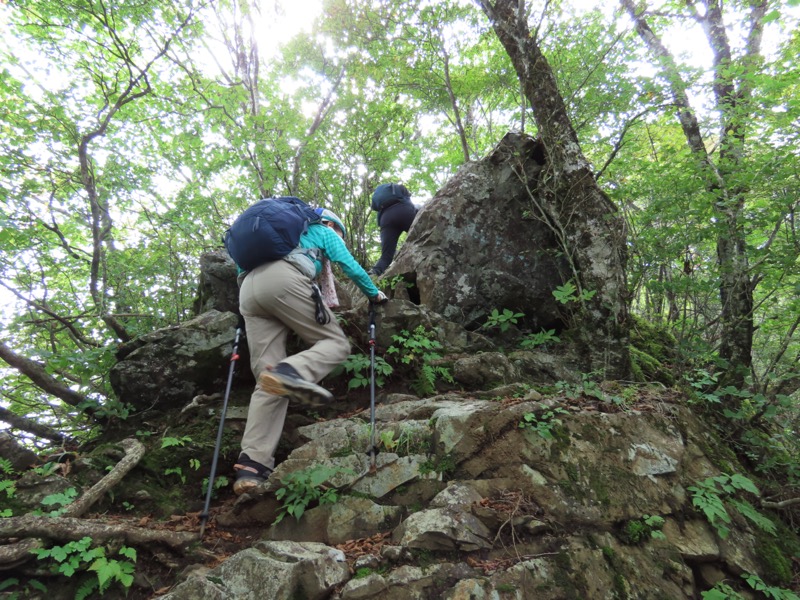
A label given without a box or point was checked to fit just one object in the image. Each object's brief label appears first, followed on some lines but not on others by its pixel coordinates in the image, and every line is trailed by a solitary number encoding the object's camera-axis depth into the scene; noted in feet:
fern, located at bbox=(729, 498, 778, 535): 11.52
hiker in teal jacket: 12.22
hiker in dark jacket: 29.45
